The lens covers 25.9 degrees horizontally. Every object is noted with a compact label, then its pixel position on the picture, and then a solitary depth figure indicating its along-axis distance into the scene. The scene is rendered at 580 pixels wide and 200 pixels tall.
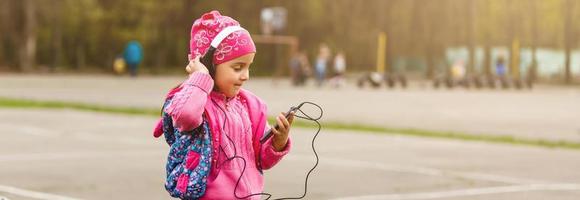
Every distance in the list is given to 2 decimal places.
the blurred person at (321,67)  44.81
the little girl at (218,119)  4.42
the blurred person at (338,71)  43.62
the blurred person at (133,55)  47.59
